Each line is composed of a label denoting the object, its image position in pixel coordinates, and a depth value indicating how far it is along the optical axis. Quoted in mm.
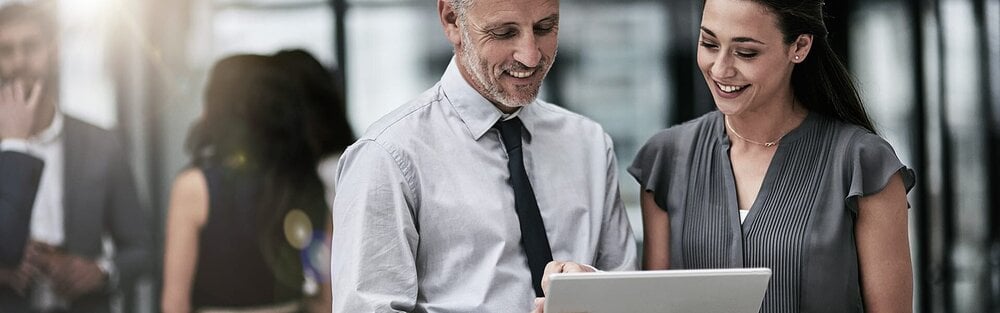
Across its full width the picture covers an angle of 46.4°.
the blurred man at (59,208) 3939
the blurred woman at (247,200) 3885
